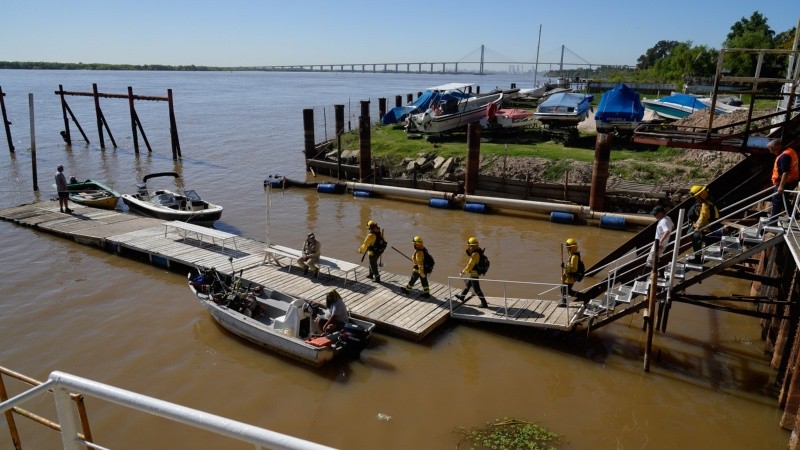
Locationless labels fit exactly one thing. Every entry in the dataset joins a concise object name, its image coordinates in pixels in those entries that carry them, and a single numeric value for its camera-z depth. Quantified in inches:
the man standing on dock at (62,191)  855.7
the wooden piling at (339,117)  1294.3
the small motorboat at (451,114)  1310.3
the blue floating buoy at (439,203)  952.9
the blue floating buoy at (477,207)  924.6
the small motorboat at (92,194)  905.5
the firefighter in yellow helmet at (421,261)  527.8
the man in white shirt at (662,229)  466.6
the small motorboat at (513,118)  1298.0
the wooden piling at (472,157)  951.6
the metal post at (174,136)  1332.3
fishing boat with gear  450.3
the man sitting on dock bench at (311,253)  593.3
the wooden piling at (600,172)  824.3
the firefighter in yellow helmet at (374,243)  552.1
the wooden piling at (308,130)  1214.3
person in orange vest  417.7
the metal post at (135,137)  1441.9
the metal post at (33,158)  1032.2
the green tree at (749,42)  1868.1
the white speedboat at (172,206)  822.5
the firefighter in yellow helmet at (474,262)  500.1
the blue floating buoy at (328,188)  1076.5
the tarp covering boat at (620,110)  1112.2
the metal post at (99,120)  1486.5
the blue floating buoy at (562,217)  856.9
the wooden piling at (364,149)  1067.3
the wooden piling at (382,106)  1800.0
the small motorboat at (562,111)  1224.8
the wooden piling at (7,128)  1444.6
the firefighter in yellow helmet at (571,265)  478.9
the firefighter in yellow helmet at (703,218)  453.7
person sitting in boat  467.2
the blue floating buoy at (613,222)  816.3
